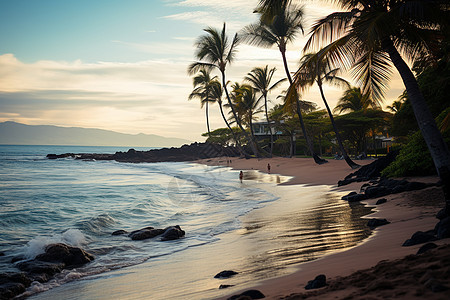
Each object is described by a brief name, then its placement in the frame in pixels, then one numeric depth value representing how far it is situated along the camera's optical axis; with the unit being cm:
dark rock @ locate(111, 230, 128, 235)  995
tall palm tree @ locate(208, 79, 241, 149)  5124
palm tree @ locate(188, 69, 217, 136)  5354
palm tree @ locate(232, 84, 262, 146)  4853
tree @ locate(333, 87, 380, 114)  4434
